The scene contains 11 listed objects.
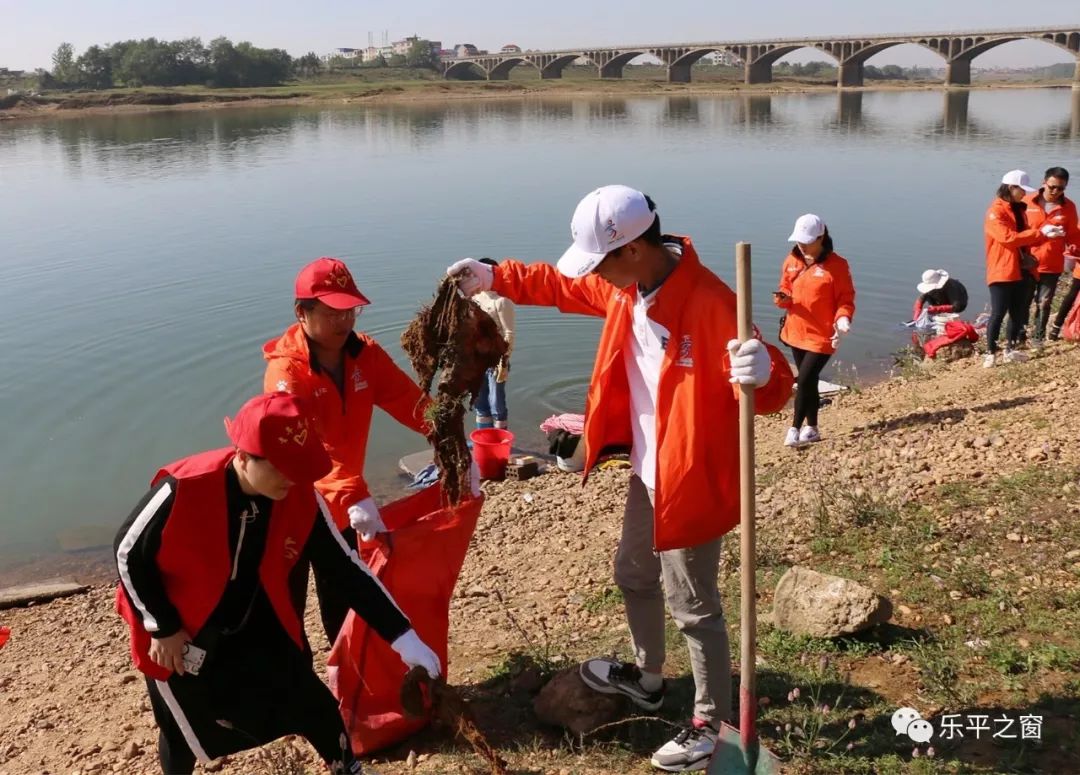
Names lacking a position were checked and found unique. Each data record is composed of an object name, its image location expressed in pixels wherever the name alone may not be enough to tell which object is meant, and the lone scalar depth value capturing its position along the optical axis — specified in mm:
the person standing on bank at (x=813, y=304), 7676
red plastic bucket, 7922
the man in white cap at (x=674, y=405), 3234
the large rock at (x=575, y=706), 3836
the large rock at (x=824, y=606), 4176
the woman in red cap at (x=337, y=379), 3898
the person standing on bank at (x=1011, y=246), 9008
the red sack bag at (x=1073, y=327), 10094
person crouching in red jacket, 2730
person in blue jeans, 7902
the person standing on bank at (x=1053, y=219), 9555
